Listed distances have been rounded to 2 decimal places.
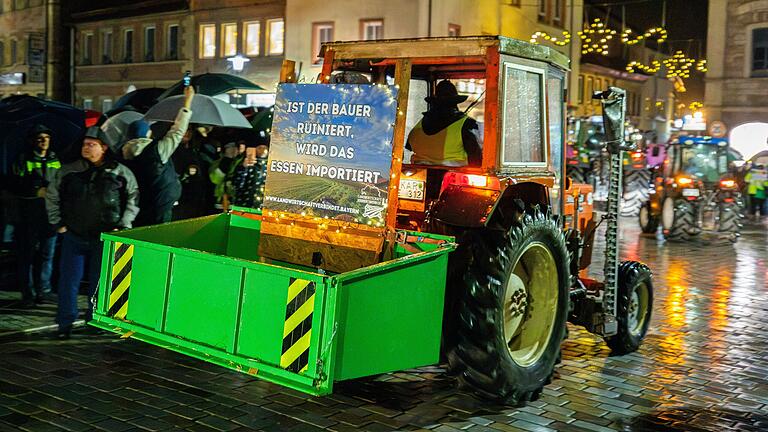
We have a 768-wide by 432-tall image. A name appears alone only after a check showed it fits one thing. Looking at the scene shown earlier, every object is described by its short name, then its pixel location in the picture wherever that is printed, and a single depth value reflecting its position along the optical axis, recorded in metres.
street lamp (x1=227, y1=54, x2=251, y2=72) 30.84
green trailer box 5.12
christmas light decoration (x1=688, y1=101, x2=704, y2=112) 44.16
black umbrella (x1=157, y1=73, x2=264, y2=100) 15.13
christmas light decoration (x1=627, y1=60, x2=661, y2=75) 31.13
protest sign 6.05
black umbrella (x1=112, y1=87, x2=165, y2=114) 15.59
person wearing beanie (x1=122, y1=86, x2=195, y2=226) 9.04
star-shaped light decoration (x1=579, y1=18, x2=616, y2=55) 46.56
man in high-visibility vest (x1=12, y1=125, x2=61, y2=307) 9.60
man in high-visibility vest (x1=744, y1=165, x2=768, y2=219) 26.47
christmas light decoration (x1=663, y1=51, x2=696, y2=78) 35.47
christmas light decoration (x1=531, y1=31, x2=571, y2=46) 26.28
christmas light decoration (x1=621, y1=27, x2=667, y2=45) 26.89
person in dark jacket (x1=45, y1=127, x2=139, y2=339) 7.88
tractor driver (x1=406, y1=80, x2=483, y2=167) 6.90
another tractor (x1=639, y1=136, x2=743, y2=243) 18.64
